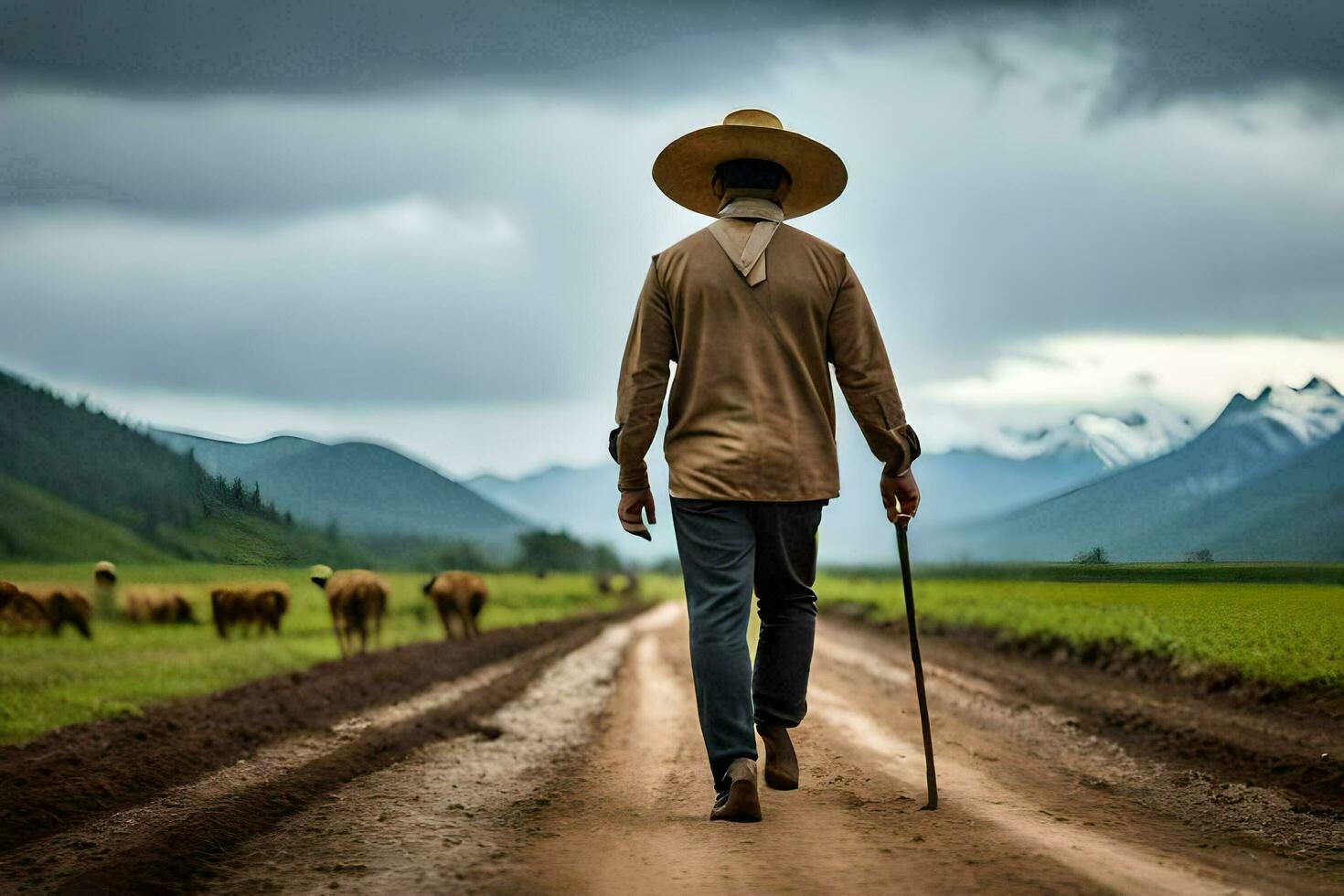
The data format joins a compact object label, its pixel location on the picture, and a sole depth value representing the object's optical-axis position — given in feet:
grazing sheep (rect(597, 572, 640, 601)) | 165.22
